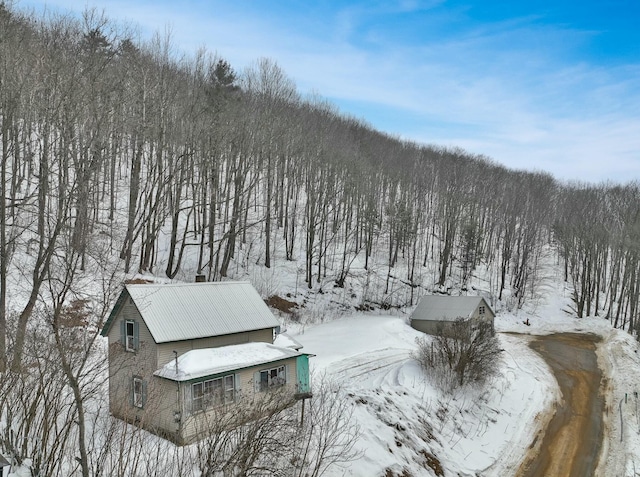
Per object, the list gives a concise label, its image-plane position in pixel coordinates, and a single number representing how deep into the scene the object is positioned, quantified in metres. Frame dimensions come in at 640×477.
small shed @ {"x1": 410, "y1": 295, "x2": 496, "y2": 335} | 37.28
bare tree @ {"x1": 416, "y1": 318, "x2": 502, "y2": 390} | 24.36
